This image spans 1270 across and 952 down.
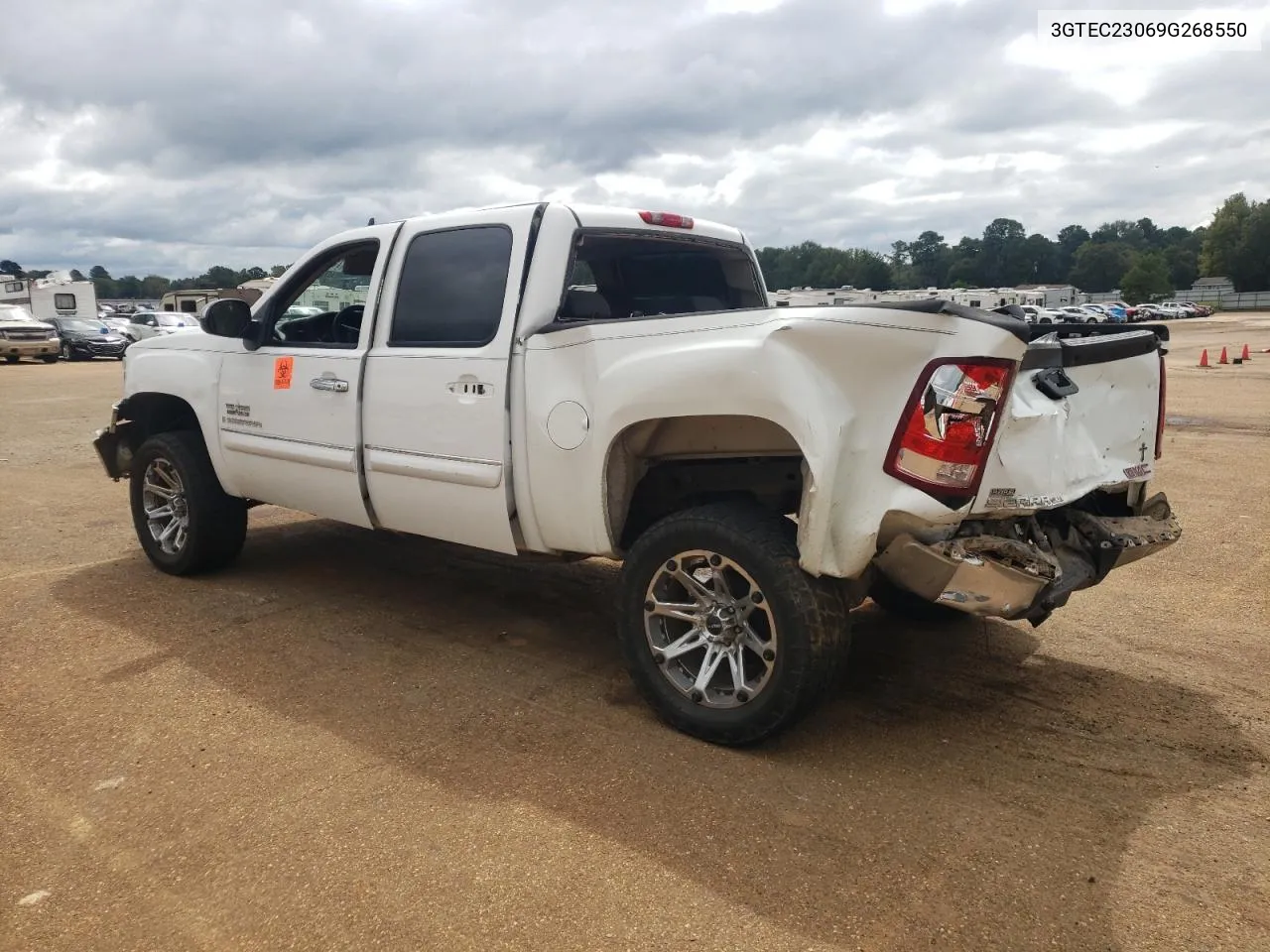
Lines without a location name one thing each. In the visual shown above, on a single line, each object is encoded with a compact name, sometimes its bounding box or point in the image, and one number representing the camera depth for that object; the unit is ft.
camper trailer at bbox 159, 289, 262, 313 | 143.23
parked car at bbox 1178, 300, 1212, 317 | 280.76
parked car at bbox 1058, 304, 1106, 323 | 165.32
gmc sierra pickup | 10.43
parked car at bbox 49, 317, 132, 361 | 100.07
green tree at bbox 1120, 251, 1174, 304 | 351.46
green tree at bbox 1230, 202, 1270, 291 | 340.59
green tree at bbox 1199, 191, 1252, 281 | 351.05
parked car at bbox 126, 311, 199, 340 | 100.70
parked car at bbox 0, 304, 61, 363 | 90.79
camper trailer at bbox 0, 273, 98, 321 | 142.41
